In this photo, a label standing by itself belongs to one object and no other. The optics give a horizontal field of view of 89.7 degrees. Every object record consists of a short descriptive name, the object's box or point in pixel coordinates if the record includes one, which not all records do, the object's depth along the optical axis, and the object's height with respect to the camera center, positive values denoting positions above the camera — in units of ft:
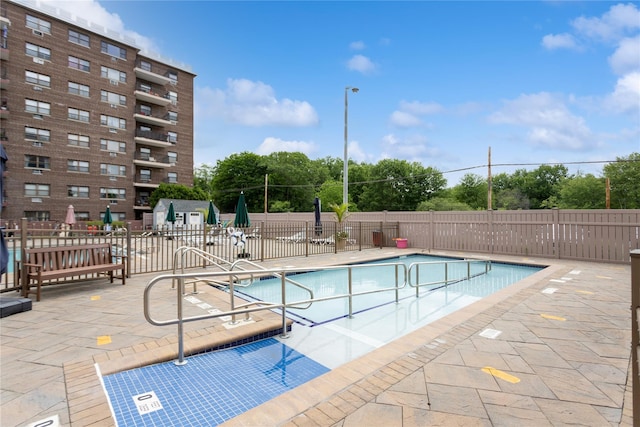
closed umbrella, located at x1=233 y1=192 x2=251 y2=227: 41.60 +0.08
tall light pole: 54.80 +18.43
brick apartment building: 80.33 +27.74
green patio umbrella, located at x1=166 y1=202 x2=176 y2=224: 58.92 -0.13
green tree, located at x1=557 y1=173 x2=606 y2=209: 125.49 +9.15
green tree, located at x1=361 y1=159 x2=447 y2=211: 142.61 +12.44
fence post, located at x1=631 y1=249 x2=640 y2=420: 4.84 -1.72
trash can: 48.02 -3.31
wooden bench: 16.96 -2.83
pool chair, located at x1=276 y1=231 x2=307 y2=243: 39.59 -3.36
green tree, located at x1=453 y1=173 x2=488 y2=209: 164.45 +12.72
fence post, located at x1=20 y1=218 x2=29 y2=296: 16.89 -2.40
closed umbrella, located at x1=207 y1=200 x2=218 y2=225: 60.59 -0.48
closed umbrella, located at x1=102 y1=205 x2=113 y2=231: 64.44 -0.81
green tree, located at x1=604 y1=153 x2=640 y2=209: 113.39 +12.30
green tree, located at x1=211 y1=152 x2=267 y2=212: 157.58 +16.48
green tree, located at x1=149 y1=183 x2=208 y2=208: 101.50 +6.97
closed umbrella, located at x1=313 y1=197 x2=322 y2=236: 50.68 +0.71
